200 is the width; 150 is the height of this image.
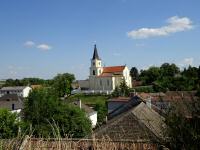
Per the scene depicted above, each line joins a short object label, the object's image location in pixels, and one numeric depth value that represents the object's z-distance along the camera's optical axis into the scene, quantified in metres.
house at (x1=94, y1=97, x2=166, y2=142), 9.97
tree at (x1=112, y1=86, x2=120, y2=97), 54.37
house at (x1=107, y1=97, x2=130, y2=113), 35.65
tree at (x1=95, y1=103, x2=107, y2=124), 36.49
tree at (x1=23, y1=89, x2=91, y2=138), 22.17
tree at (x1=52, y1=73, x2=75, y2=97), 66.61
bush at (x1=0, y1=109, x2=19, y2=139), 20.39
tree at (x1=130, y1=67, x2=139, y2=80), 97.21
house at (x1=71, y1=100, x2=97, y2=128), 35.31
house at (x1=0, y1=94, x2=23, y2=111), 38.14
